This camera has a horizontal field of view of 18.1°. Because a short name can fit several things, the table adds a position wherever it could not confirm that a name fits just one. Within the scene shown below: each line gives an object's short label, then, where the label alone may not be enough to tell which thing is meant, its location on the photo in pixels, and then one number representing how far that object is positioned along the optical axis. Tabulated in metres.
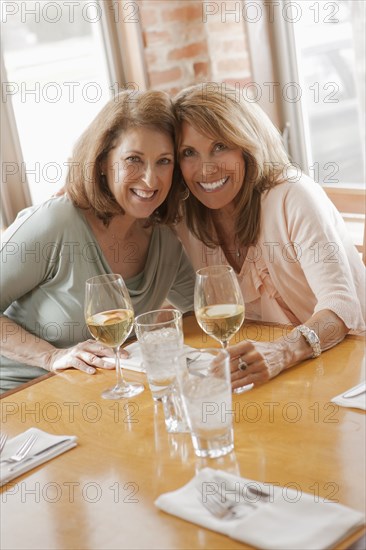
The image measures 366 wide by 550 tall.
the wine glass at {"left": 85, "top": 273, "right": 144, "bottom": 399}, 1.94
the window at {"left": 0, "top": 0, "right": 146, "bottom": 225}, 3.40
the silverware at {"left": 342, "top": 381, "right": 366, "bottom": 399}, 1.78
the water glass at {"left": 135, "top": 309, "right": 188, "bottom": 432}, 1.77
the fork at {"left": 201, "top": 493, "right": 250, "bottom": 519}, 1.49
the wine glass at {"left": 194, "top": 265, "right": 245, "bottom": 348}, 1.92
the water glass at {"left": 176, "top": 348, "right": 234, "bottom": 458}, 1.65
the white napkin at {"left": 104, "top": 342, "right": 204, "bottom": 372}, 2.03
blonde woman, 2.34
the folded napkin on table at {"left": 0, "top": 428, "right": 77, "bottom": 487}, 1.68
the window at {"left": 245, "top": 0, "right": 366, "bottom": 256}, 3.35
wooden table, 1.52
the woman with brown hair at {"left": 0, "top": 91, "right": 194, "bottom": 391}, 2.32
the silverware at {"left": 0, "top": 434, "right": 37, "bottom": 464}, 1.71
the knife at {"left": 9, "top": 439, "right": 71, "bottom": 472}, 1.69
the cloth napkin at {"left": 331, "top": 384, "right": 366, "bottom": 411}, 1.74
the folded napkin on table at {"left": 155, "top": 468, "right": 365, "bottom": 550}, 1.43
